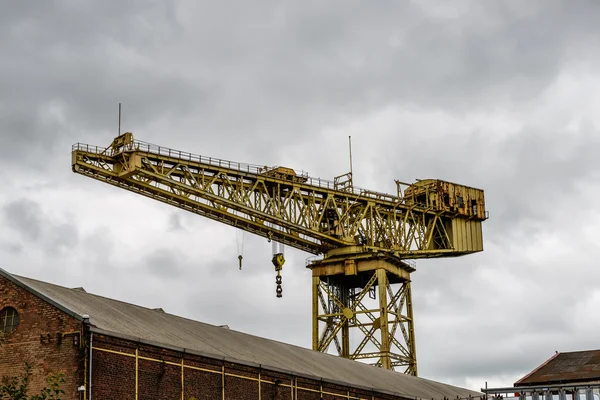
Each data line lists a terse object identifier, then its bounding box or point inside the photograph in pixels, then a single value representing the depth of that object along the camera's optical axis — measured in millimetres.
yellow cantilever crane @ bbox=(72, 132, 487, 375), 65875
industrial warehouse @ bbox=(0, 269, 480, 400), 39719
